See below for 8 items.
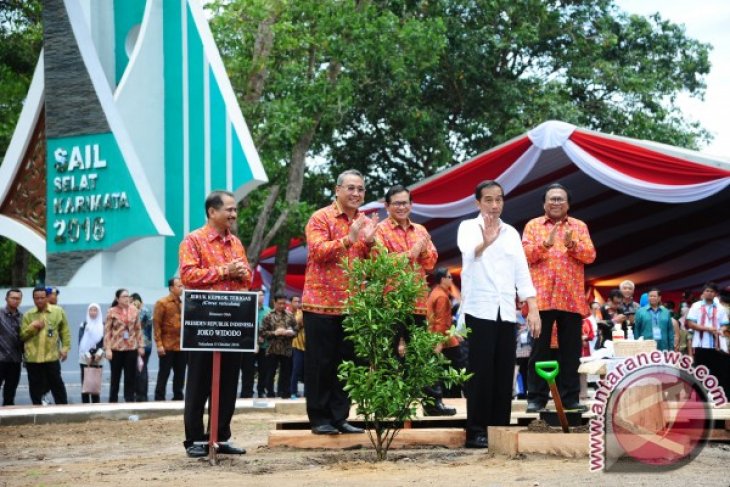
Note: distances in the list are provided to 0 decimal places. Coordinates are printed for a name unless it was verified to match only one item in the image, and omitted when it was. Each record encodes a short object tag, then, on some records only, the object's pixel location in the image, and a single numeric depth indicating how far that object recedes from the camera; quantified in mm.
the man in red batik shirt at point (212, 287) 8367
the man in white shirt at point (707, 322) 15562
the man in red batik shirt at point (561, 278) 9086
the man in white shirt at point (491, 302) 8289
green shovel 7336
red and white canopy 15242
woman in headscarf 15914
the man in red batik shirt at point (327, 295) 8500
